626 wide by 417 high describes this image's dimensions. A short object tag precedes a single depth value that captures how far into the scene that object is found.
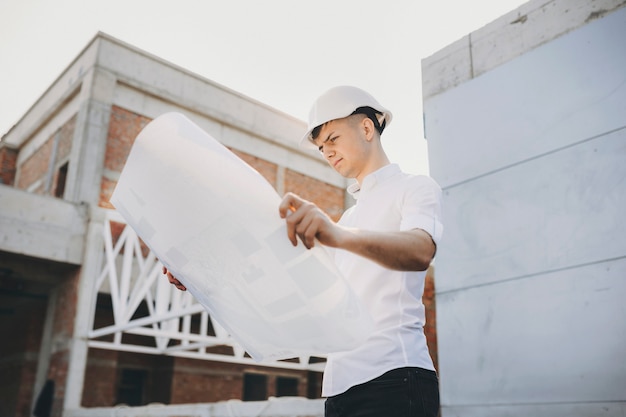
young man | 1.16
